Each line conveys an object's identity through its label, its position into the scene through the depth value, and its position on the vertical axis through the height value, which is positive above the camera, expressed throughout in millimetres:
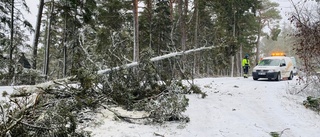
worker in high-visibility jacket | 18045 +370
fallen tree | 4020 -674
